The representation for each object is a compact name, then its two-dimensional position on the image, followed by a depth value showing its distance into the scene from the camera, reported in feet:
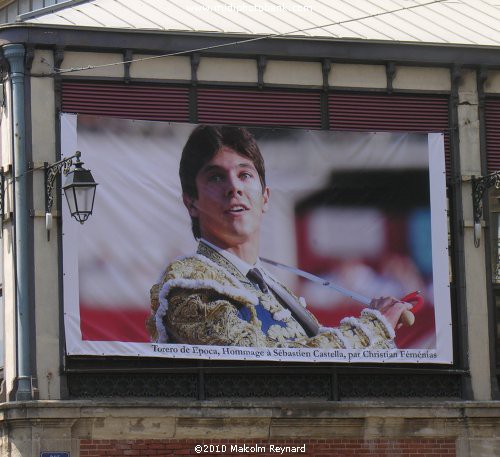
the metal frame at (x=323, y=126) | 83.97
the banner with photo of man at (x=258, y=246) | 84.07
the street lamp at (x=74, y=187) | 79.20
